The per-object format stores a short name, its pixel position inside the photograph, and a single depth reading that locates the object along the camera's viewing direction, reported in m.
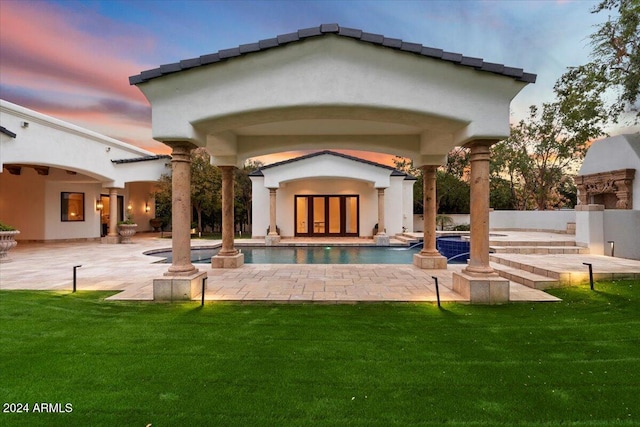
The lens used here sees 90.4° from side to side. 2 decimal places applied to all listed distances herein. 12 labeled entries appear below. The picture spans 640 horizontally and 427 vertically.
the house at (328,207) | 21.08
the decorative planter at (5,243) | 11.02
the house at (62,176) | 13.09
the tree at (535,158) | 22.77
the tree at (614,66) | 9.54
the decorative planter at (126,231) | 17.47
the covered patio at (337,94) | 5.90
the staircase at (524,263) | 7.39
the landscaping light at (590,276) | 6.89
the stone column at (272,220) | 18.29
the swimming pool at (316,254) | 12.92
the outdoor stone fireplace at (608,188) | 15.17
